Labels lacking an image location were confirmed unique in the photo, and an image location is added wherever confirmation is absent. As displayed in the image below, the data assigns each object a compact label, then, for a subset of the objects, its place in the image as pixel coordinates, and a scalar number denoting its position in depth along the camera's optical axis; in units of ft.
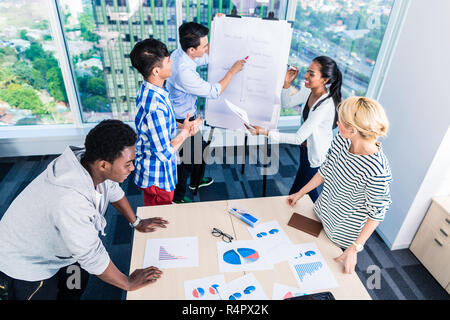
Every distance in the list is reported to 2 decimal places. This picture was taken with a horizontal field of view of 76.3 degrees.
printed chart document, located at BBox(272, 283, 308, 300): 4.33
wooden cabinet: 7.29
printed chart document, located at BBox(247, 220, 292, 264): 4.96
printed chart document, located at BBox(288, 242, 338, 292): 4.51
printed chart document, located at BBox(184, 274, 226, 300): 4.29
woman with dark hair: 6.72
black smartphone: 4.20
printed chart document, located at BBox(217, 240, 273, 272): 4.75
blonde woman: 4.47
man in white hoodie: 3.90
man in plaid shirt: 5.64
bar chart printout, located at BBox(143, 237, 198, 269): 4.76
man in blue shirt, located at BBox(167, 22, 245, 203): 7.28
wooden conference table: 4.42
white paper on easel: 7.81
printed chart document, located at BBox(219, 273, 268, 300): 4.31
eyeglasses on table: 5.20
